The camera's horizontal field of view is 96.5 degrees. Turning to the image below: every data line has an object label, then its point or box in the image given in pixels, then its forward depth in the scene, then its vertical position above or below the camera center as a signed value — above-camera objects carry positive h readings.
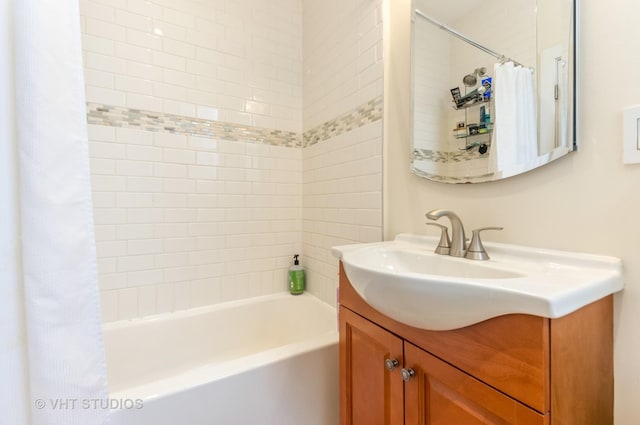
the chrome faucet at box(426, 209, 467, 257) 0.86 -0.09
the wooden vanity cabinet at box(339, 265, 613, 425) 0.49 -0.35
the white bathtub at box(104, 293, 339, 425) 0.92 -0.67
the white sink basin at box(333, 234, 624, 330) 0.49 -0.17
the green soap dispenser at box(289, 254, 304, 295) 1.80 -0.47
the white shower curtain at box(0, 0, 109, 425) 0.61 -0.04
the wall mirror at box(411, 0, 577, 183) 0.73 +0.35
